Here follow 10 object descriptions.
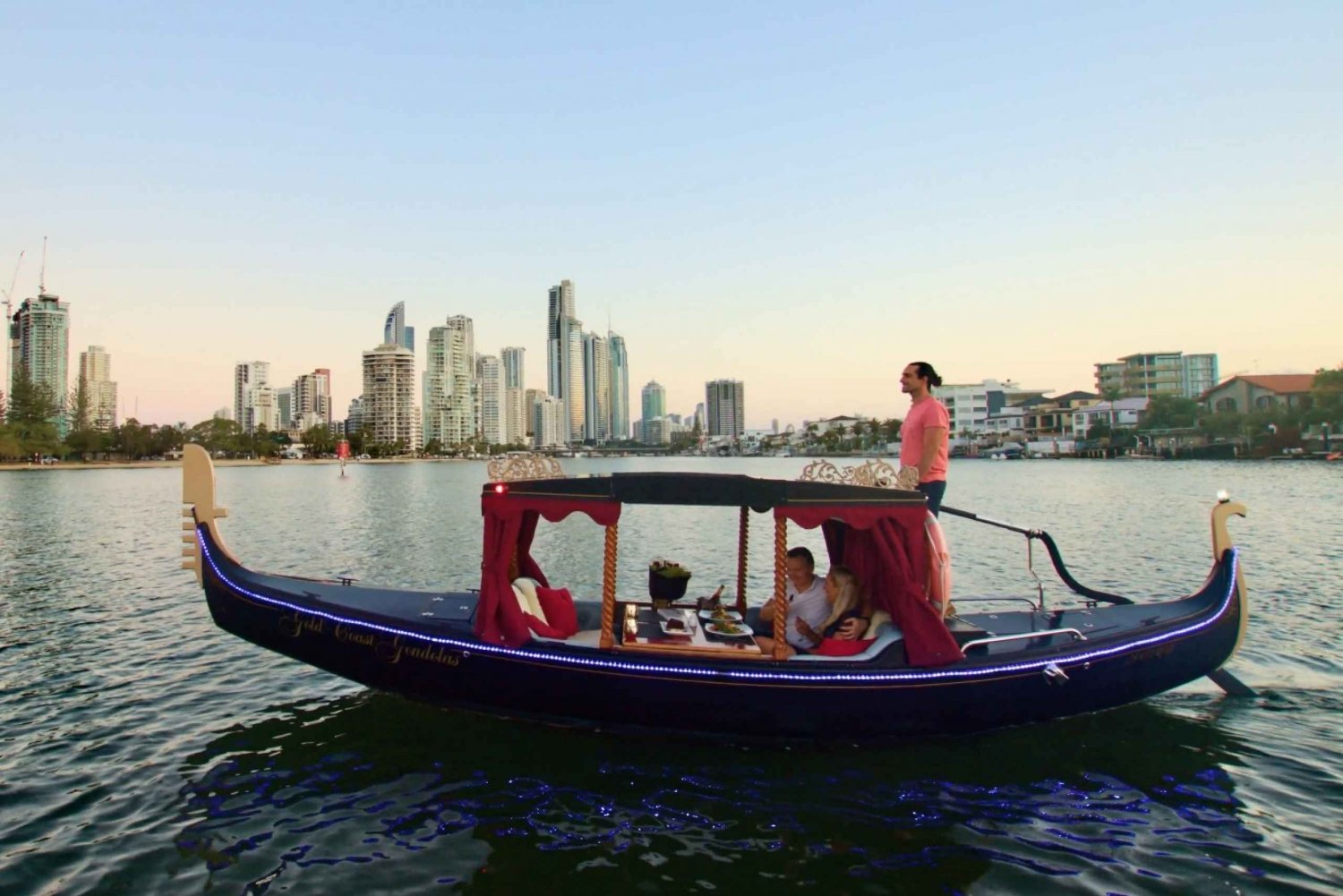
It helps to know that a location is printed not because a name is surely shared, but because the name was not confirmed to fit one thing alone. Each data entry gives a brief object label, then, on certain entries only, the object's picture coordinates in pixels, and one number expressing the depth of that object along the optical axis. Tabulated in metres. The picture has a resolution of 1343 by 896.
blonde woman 7.71
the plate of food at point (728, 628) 7.83
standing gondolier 7.86
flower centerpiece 8.96
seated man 7.93
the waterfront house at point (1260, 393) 90.19
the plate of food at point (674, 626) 7.90
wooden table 7.38
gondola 7.21
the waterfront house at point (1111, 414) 112.56
